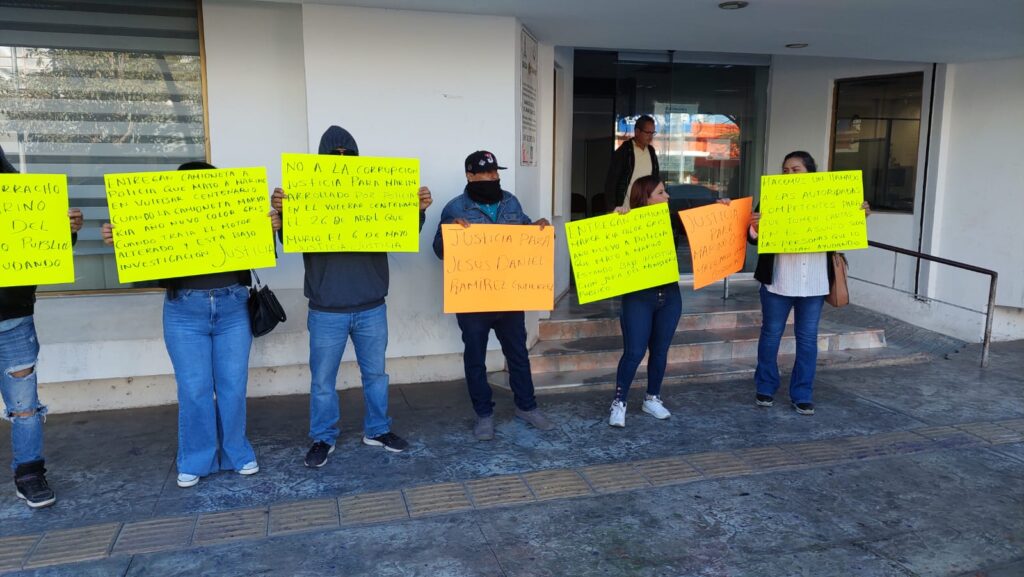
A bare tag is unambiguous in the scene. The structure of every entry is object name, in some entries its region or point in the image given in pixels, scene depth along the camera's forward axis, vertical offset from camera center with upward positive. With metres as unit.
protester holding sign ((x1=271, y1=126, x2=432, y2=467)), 4.02 -0.78
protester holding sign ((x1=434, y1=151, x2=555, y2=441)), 4.36 -0.85
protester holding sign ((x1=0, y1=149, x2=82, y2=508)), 3.51 -1.06
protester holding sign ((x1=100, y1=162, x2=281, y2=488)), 3.72 -0.97
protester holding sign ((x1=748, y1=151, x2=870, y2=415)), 4.86 -0.83
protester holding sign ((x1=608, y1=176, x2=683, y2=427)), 4.64 -0.89
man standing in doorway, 7.23 +0.22
